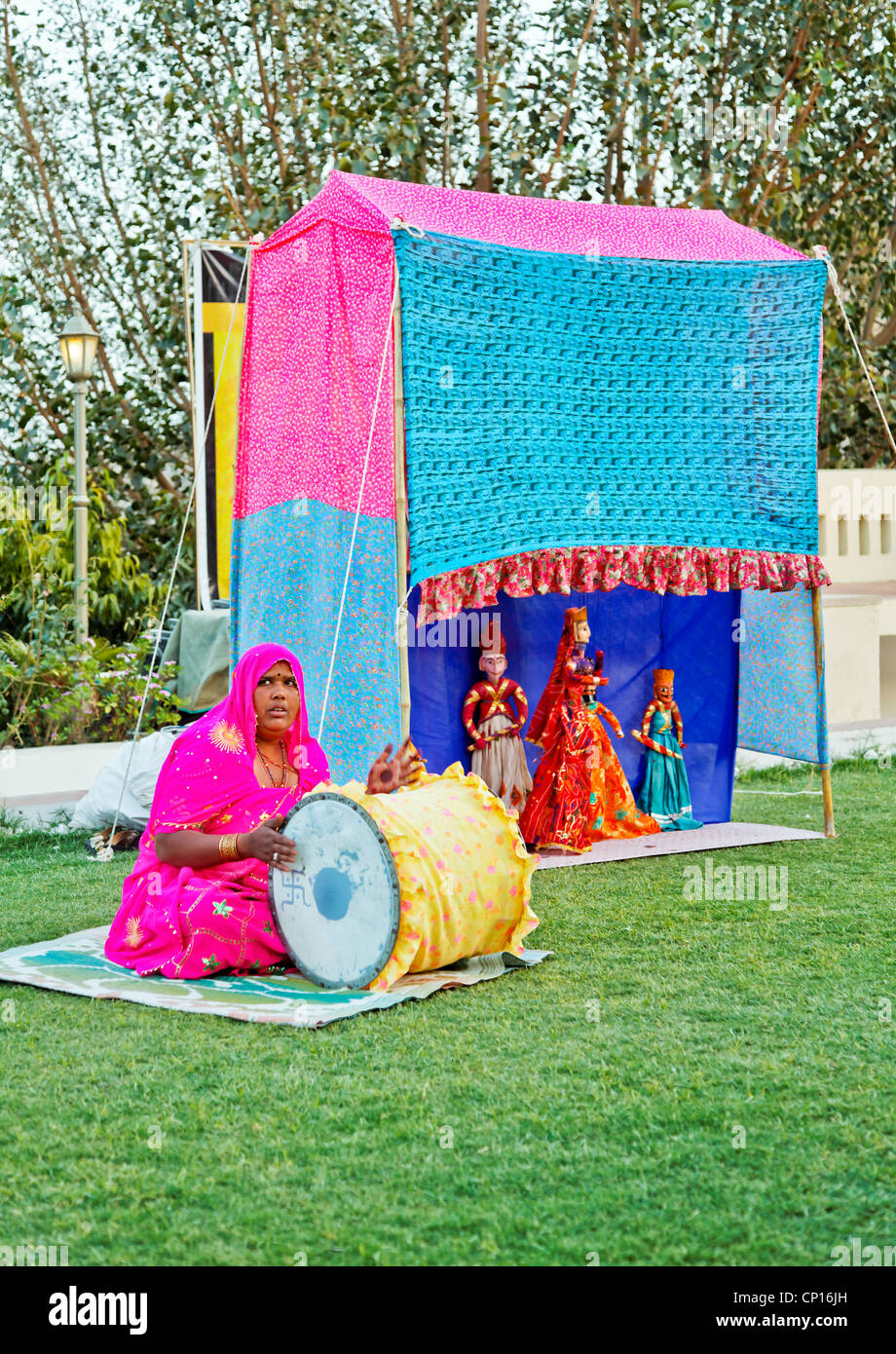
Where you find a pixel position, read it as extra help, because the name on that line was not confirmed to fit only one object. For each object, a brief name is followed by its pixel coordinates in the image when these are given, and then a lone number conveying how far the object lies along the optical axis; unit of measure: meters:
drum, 4.87
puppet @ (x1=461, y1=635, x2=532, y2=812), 7.62
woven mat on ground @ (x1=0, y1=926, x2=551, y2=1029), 4.73
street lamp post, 10.82
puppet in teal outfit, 8.36
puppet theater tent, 6.33
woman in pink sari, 5.22
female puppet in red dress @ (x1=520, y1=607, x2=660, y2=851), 7.75
